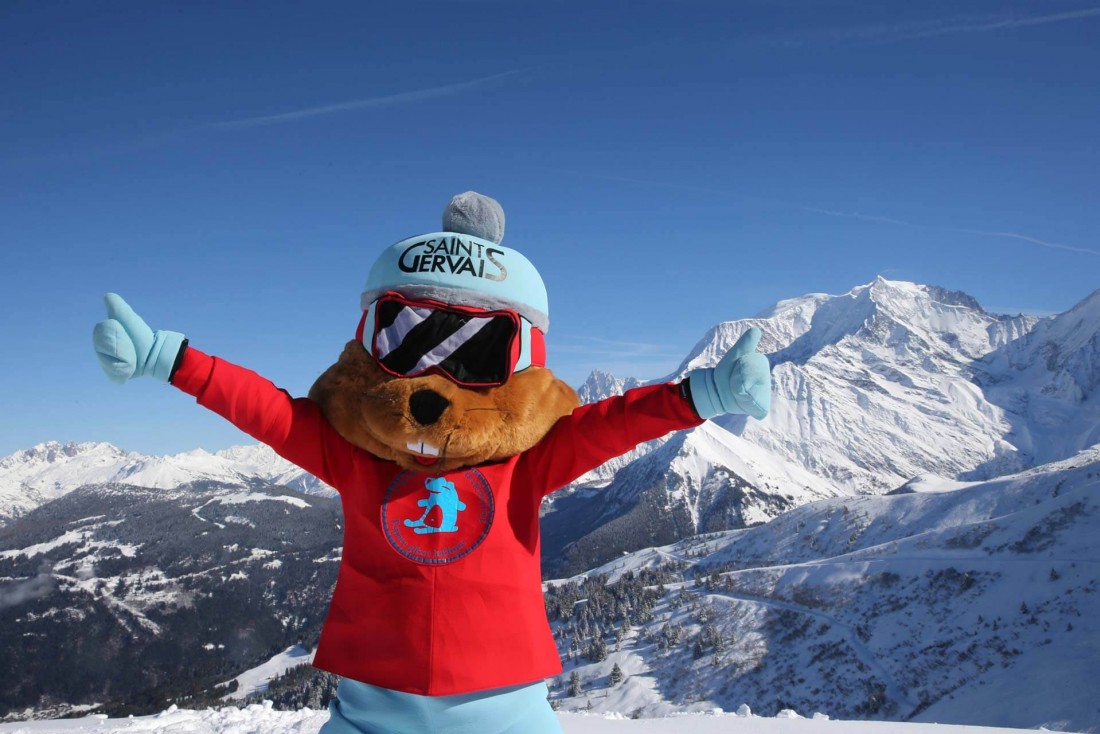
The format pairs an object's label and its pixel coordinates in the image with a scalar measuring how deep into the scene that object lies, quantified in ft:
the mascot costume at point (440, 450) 9.92
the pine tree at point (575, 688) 206.14
